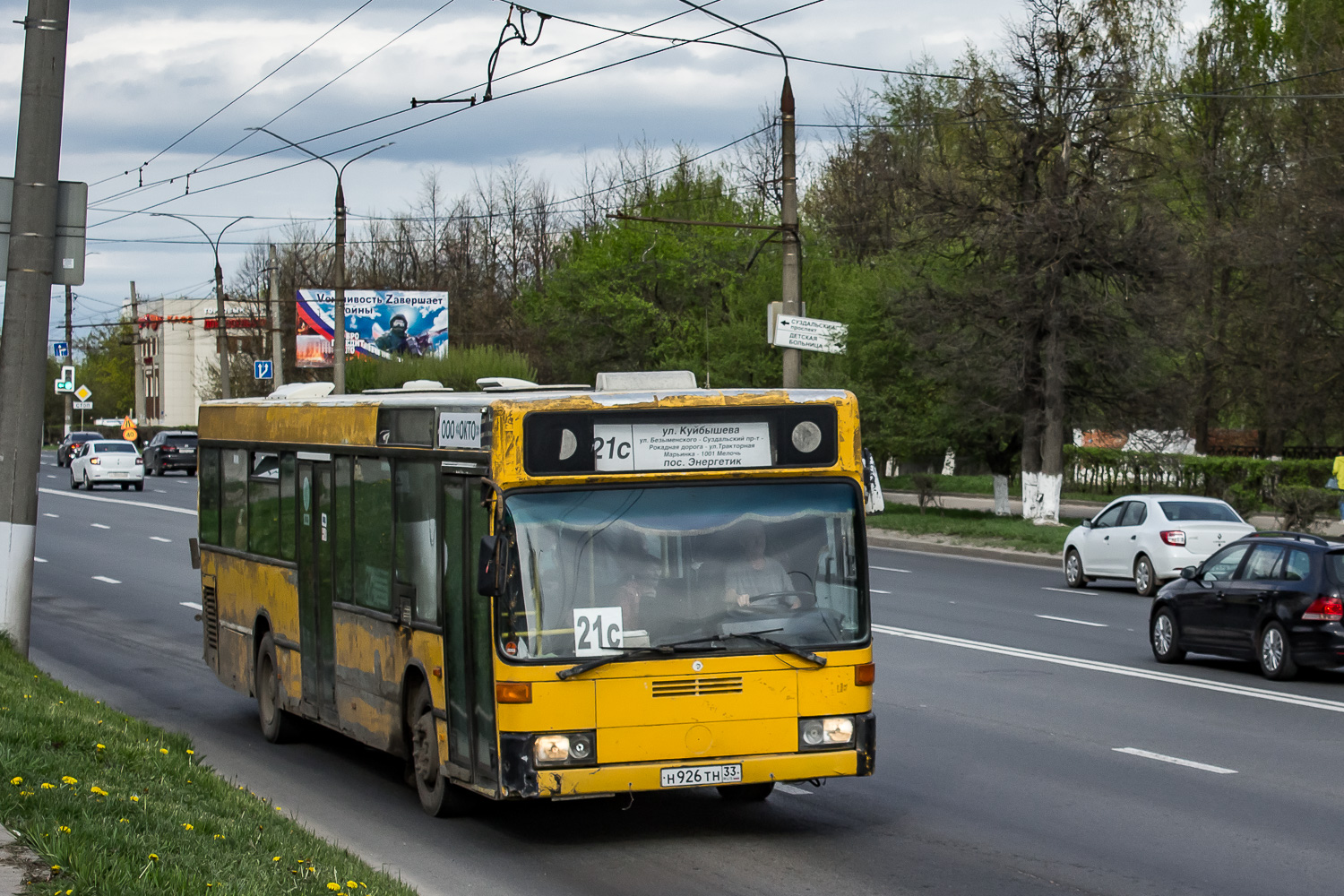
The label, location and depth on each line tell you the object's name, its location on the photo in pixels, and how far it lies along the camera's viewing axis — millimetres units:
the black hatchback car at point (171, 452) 66500
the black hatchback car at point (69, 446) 74938
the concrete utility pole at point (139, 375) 126038
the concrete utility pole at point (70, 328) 93688
